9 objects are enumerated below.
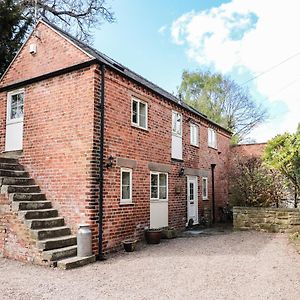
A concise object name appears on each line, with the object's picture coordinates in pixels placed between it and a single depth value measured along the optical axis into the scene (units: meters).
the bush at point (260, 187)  14.56
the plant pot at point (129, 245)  9.67
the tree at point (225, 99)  32.44
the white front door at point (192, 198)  14.87
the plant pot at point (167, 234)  11.89
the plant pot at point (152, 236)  10.86
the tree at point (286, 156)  11.47
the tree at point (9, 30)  17.31
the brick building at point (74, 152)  8.95
